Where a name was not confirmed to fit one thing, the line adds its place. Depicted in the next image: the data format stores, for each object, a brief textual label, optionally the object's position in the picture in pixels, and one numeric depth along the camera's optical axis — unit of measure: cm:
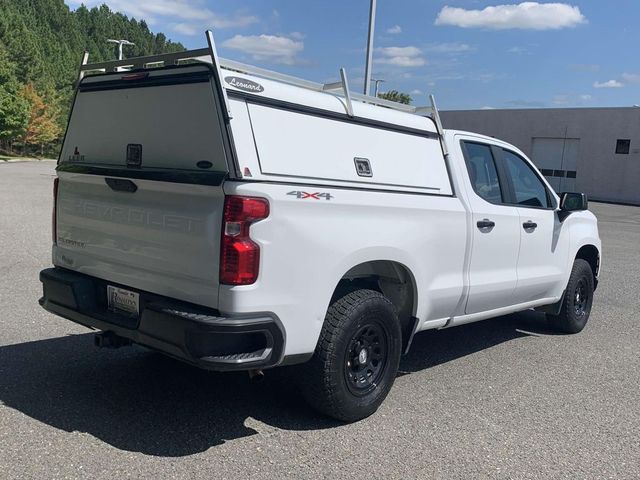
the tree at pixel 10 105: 4438
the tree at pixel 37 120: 5444
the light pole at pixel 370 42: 1571
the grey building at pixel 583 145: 3803
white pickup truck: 345
